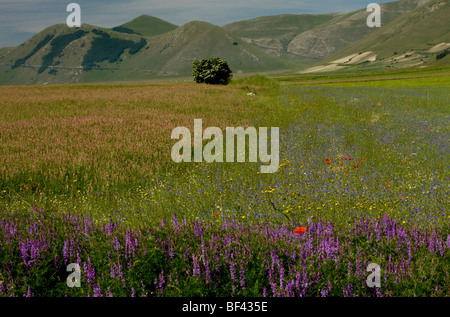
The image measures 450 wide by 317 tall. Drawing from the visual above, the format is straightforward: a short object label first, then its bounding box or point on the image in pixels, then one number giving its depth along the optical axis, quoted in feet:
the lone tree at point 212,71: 192.54
